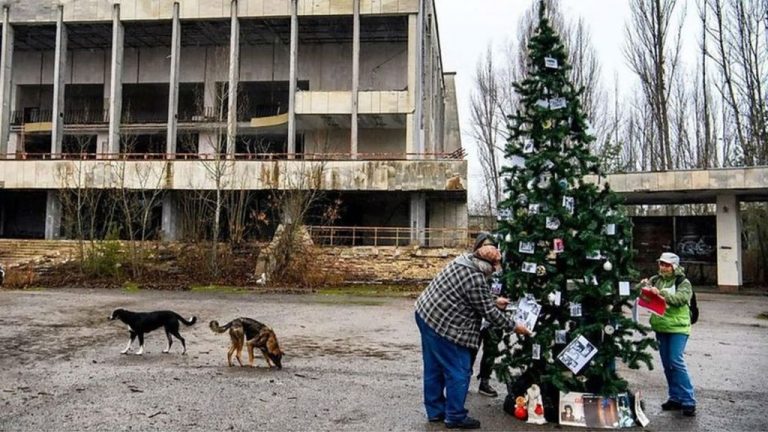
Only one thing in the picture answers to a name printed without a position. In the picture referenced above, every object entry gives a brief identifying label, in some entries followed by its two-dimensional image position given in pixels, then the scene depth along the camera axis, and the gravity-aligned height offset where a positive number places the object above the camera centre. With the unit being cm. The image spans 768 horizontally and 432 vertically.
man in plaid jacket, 539 -76
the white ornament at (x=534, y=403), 569 -165
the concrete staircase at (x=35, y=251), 2412 -67
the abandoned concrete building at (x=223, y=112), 2850 +794
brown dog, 789 -141
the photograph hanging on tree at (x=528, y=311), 573 -72
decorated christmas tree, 571 -7
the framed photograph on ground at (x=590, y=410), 560 -169
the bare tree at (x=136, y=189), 2533 +250
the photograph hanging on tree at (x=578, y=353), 566 -112
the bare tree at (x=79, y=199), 2488 +182
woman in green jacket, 609 -96
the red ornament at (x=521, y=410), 578 -173
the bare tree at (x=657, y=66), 3109 +993
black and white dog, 873 -133
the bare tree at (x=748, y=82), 2795 +815
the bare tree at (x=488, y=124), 3881 +811
